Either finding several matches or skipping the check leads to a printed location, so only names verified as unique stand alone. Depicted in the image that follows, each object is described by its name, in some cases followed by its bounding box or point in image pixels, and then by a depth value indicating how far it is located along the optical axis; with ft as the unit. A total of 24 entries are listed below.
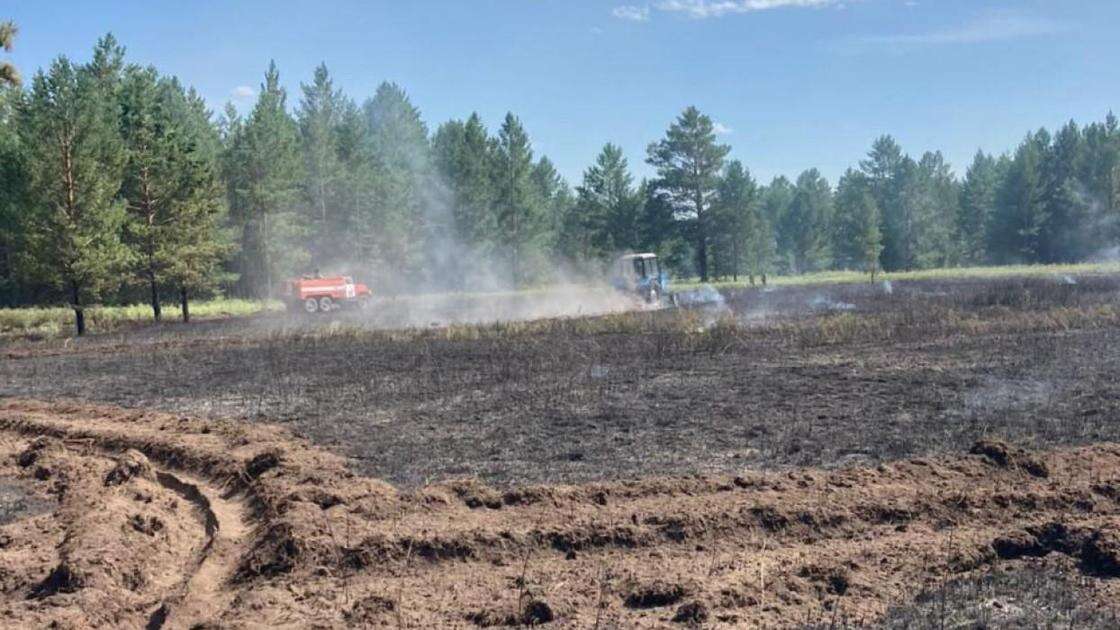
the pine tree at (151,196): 123.44
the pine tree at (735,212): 254.27
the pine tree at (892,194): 307.78
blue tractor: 124.36
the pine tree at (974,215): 315.37
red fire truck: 141.79
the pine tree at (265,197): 175.22
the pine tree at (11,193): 112.57
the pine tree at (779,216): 367.04
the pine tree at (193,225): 125.18
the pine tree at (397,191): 205.26
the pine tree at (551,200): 243.60
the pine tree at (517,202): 230.48
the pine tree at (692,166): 249.55
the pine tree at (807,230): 354.74
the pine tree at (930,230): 305.94
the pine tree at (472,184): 216.54
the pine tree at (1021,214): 278.26
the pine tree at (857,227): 255.09
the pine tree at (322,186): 198.90
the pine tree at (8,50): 73.26
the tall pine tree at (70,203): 105.40
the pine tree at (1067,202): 268.62
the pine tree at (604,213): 257.14
